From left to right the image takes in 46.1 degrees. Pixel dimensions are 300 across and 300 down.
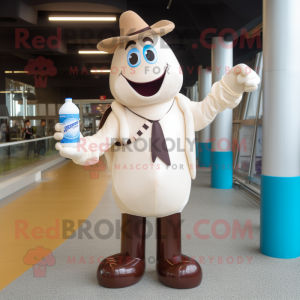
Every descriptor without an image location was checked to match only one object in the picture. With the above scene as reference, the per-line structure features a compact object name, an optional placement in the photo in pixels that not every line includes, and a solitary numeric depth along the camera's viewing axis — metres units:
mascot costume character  2.59
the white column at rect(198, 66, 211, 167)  10.29
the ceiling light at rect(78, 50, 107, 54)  10.11
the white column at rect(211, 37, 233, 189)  6.84
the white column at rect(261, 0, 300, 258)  3.32
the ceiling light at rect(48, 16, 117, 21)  6.80
